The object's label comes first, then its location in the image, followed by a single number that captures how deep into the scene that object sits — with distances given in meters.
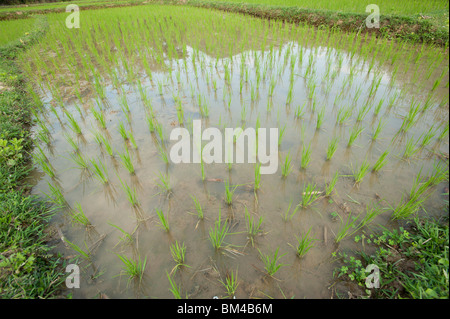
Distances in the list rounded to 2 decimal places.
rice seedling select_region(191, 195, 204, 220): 1.82
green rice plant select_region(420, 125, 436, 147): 2.20
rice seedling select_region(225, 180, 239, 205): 1.86
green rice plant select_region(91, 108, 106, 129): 2.91
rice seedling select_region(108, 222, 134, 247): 1.71
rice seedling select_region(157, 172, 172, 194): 2.11
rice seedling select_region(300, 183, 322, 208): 1.85
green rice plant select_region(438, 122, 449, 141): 2.30
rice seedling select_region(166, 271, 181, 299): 1.30
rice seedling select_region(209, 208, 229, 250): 1.62
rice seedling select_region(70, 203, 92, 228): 1.81
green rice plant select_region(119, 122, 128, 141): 2.65
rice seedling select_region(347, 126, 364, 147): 2.37
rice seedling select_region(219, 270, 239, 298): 1.37
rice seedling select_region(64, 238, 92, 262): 1.56
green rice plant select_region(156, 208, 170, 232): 1.70
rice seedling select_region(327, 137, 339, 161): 2.23
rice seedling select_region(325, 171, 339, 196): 1.89
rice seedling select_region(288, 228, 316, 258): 1.52
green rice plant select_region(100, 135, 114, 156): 2.46
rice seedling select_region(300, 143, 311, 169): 2.20
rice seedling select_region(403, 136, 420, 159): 2.22
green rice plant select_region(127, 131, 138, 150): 2.53
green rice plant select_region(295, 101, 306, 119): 2.96
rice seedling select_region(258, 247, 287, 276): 1.44
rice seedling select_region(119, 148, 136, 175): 2.21
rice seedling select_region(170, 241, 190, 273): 1.53
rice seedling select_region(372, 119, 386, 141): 2.40
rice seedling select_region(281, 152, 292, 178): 2.14
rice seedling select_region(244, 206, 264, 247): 1.68
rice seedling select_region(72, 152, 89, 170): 2.39
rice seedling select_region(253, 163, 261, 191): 1.96
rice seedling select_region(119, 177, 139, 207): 1.96
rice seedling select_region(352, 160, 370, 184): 1.99
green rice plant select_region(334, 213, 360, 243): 1.59
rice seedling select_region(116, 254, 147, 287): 1.47
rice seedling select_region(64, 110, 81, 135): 2.83
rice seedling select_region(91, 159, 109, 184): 2.16
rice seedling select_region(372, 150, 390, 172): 2.05
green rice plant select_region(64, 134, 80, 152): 2.64
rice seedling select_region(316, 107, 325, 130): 2.67
